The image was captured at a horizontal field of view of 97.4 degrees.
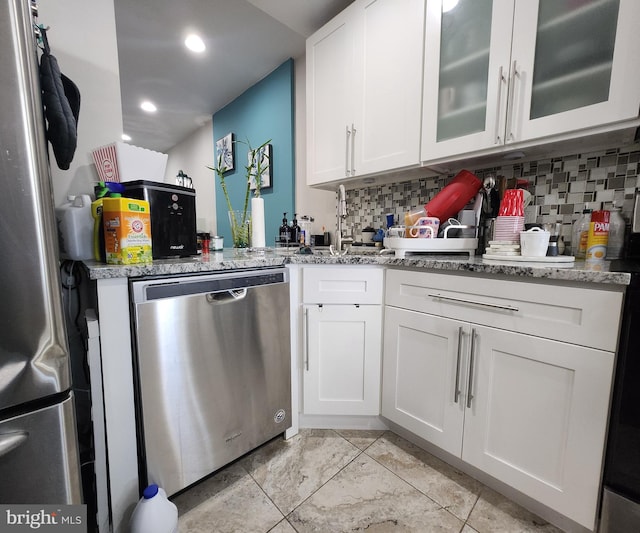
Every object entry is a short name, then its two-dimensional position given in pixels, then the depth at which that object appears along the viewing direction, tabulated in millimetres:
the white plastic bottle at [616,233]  1073
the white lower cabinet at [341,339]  1303
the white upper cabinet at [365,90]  1374
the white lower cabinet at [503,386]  820
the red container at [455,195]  1378
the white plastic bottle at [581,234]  1141
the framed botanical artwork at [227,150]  3138
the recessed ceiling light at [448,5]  1223
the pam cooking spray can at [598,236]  1041
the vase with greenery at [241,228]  1803
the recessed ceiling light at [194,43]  2105
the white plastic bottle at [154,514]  801
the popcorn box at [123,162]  1139
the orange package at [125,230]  848
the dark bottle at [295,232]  2016
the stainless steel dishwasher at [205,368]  884
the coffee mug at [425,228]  1283
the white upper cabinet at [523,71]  922
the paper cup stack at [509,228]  1144
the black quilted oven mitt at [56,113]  690
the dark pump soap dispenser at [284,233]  2002
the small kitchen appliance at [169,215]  1034
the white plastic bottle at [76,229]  965
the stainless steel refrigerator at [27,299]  417
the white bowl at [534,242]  1022
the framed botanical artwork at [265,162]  2564
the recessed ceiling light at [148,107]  3270
